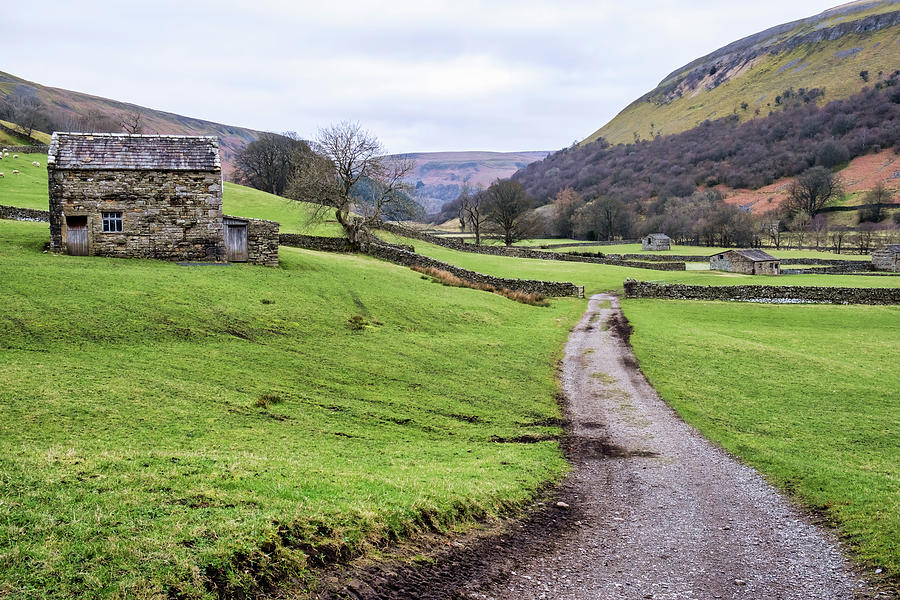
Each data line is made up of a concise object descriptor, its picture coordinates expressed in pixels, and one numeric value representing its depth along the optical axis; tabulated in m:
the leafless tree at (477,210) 107.31
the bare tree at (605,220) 145.00
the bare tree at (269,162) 103.12
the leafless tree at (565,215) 158.75
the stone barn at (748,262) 70.06
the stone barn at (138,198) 29.08
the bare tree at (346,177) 48.84
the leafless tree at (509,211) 112.62
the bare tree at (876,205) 144.75
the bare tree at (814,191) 155.50
